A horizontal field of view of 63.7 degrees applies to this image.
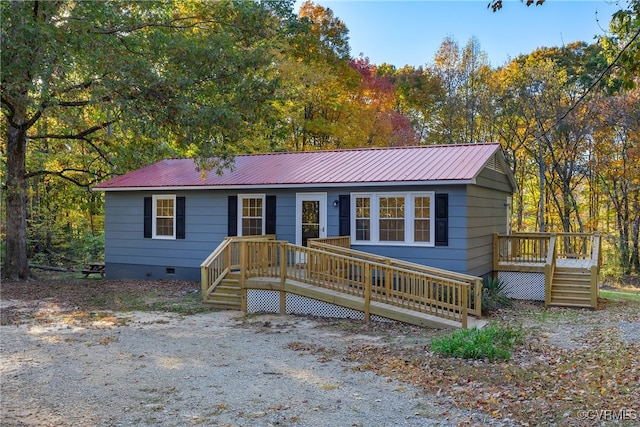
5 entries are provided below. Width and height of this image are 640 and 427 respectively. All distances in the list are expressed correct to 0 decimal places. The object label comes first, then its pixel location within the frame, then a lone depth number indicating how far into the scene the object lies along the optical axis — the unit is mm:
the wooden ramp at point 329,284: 9086
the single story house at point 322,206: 11594
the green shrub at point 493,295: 10352
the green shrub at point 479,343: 6586
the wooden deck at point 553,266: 12086
